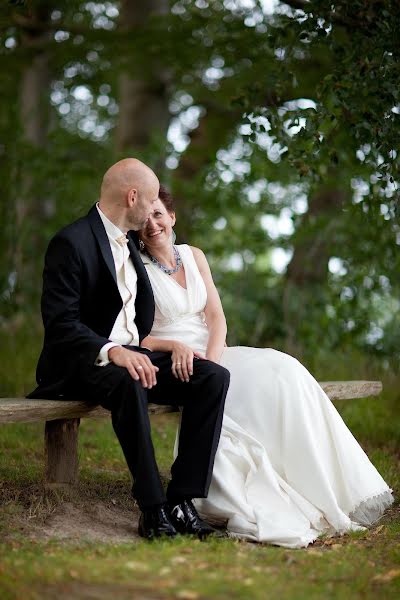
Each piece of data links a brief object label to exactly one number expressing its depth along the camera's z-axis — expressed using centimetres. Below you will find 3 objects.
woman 441
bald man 411
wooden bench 418
